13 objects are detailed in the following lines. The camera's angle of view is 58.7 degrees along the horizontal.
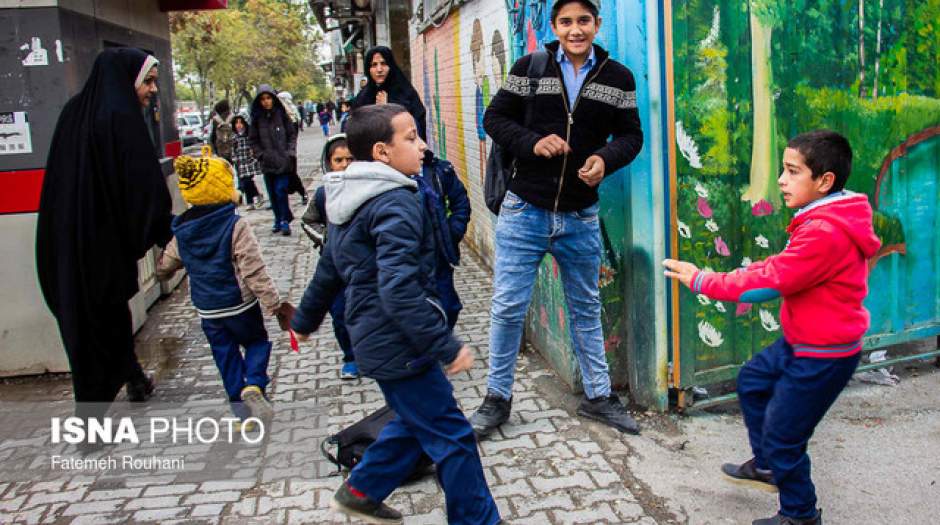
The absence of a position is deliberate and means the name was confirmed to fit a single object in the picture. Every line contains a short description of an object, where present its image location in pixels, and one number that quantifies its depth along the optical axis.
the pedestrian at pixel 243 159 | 12.07
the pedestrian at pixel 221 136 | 13.66
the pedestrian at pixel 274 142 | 10.20
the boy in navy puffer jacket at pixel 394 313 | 2.85
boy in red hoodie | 2.87
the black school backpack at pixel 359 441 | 3.76
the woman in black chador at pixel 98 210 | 4.22
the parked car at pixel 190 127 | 32.71
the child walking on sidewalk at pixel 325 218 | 4.86
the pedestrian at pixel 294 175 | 10.62
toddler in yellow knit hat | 4.24
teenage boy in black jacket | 3.79
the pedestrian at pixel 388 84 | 6.07
